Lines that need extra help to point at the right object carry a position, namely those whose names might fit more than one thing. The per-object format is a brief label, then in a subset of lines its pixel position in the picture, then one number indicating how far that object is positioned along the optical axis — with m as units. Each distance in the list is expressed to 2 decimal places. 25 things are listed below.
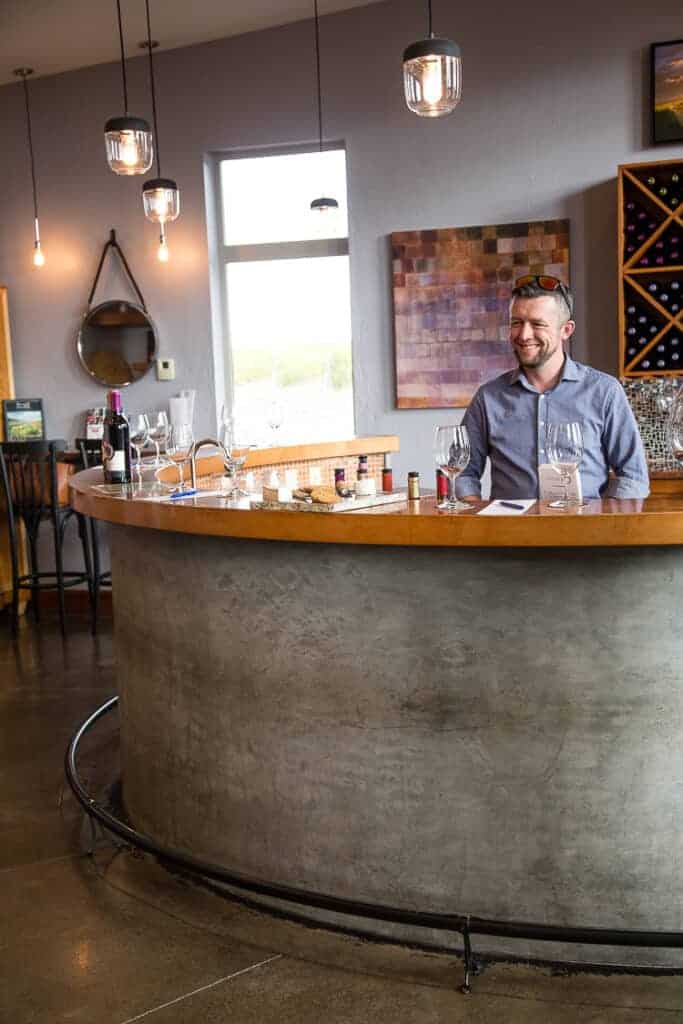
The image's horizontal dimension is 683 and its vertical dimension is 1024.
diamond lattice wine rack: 5.81
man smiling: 3.32
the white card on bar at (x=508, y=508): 2.45
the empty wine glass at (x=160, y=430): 3.95
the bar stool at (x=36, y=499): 6.47
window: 6.96
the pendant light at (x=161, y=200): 5.25
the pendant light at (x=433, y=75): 3.43
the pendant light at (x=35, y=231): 7.11
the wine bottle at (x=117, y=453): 3.55
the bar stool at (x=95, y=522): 6.55
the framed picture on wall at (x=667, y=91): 5.97
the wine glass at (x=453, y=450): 2.67
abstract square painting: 6.34
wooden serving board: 2.59
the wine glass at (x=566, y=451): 2.58
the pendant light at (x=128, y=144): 4.15
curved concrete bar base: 2.50
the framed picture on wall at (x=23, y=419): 7.34
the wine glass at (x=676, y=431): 2.96
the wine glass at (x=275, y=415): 4.47
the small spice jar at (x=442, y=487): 2.63
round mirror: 7.14
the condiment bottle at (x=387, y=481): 2.90
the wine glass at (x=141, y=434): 3.96
